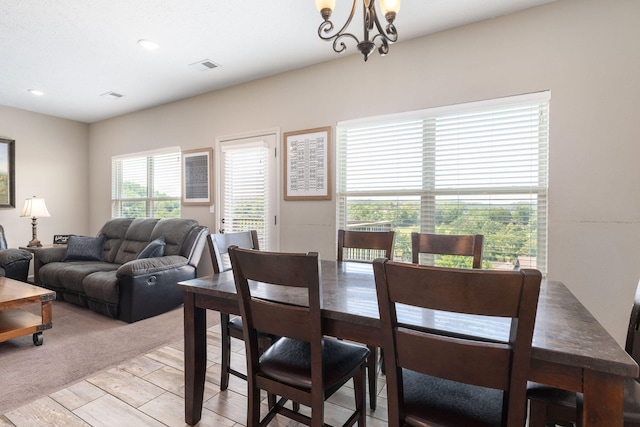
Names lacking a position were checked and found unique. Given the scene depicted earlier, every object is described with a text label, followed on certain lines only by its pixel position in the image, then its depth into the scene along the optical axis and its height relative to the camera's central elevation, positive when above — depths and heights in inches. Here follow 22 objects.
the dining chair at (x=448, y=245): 75.2 -8.9
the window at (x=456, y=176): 97.1 +11.7
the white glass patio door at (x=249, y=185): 145.6 +11.2
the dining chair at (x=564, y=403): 41.6 -26.9
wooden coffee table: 99.7 -38.4
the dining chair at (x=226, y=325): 69.5 -27.5
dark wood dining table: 33.3 -15.4
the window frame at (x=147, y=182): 180.9 +16.2
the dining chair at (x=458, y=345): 31.3 -15.4
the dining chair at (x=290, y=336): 44.8 -20.4
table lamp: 177.5 -1.7
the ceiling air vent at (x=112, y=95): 166.9 +60.5
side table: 161.7 -30.0
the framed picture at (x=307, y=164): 129.6 +18.9
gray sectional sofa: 126.1 -27.3
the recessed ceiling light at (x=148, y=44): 113.2 +59.8
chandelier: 63.8 +39.7
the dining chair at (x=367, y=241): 85.1 -8.9
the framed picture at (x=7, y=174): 184.9 +19.6
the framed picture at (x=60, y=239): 189.9 -19.4
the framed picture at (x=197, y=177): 165.5 +17.0
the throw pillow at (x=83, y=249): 162.9 -21.9
